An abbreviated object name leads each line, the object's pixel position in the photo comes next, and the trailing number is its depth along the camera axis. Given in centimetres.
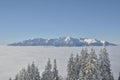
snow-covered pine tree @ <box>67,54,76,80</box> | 3307
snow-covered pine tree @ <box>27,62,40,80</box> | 4082
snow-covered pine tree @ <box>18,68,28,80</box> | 4361
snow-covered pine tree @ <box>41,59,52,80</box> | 3885
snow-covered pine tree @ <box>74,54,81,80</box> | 3285
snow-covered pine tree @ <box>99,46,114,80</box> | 2935
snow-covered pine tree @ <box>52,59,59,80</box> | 3709
